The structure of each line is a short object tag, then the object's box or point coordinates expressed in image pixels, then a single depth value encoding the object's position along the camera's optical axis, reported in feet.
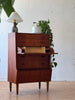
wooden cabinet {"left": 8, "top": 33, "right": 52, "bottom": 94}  11.09
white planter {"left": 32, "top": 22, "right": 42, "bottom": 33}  11.86
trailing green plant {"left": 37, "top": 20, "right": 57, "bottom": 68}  12.11
